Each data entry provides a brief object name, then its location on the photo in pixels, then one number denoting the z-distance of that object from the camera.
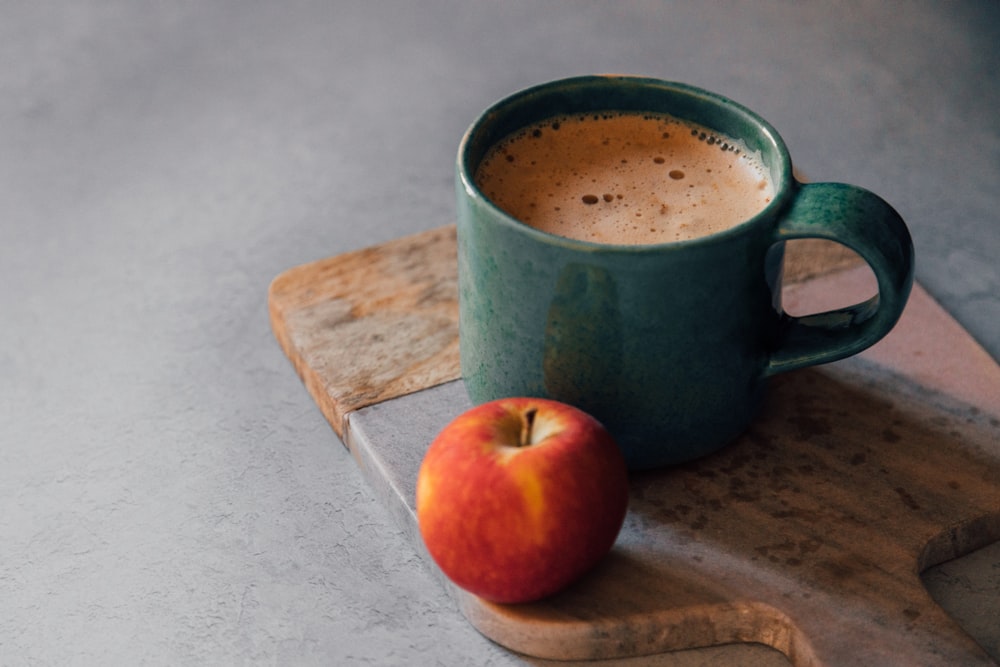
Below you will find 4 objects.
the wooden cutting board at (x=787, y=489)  0.73
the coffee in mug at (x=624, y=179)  0.80
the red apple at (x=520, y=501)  0.69
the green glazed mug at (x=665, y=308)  0.73
